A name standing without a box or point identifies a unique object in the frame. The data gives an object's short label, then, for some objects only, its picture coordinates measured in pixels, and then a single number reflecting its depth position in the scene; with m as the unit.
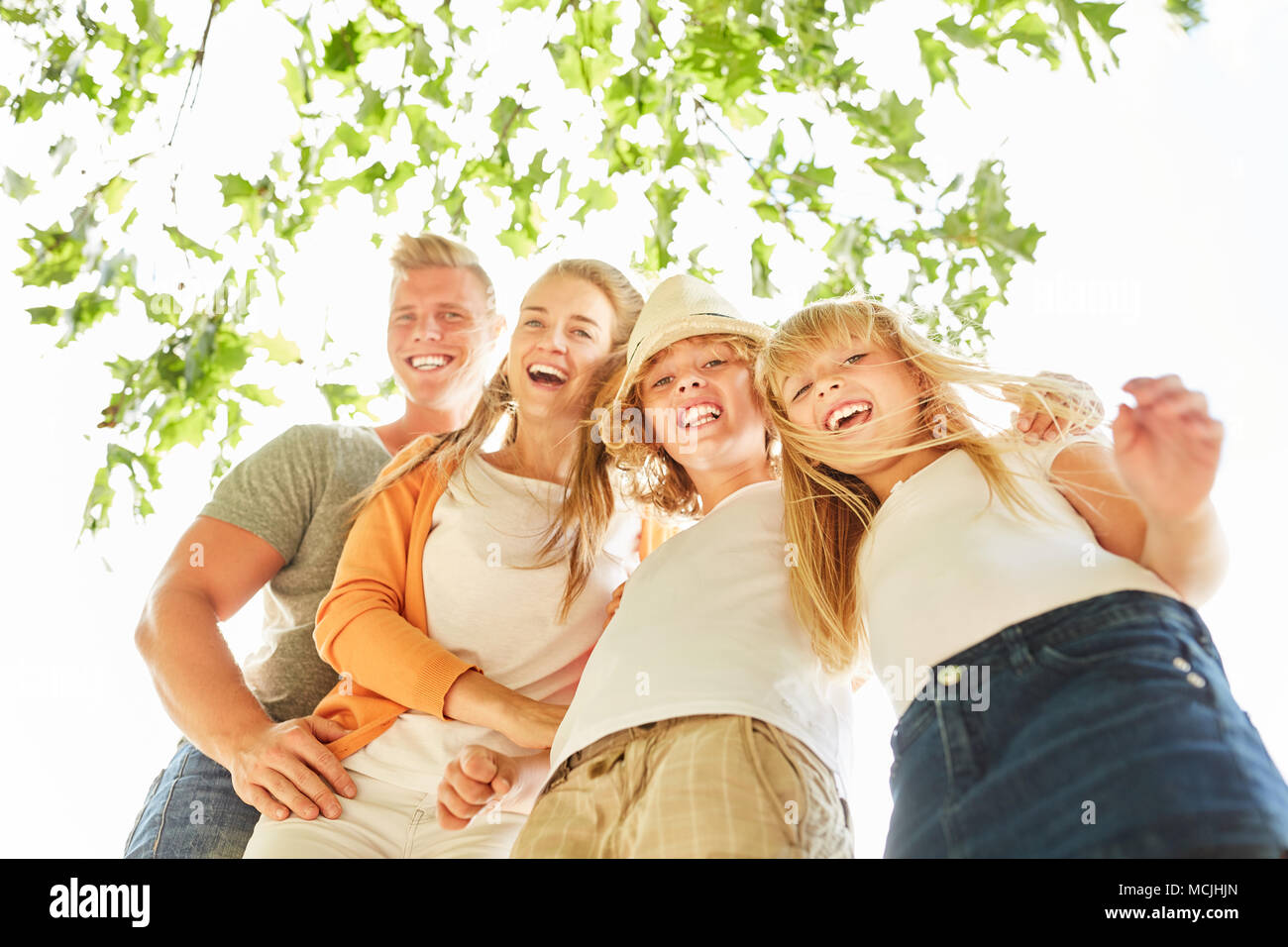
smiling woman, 1.25
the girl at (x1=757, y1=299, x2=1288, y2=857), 0.80
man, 1.29
